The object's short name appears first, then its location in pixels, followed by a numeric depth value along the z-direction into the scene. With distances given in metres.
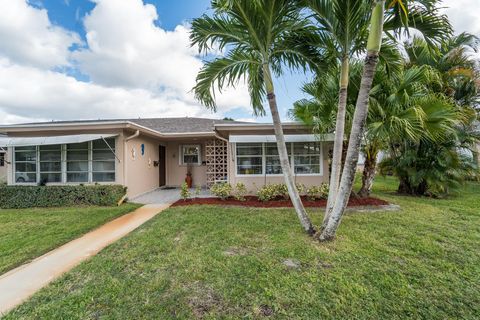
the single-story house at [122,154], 9.20
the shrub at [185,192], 9.01
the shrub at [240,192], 9.16
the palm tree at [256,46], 4.67
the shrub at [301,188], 9.51
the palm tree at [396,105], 6.11
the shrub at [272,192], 8.92
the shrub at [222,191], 9.09
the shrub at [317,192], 8.95
